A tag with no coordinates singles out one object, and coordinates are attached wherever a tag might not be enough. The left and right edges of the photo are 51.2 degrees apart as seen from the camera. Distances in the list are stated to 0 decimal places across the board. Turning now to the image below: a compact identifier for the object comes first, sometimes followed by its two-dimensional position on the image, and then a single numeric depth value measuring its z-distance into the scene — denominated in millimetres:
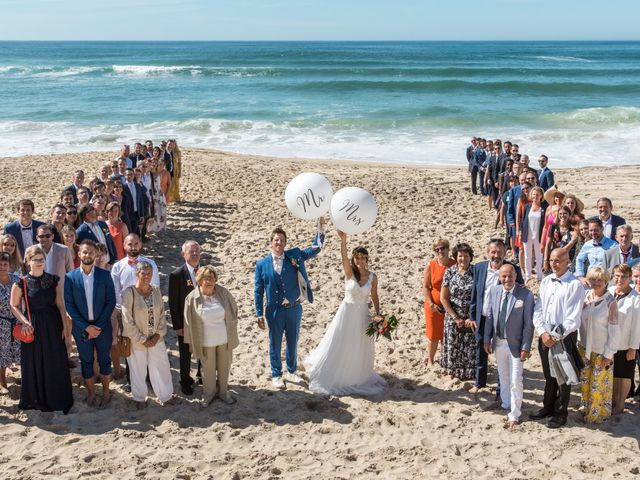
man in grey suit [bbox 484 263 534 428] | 5465
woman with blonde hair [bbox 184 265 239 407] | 5754
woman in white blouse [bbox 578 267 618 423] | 5391
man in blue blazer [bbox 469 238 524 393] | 5777
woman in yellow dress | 13539
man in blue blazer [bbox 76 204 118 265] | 7402
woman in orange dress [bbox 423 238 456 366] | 6398
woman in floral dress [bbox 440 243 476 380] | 6180
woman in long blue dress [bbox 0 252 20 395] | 5773
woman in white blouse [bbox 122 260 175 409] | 5715
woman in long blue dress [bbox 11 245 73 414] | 5664
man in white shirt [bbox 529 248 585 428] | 5320
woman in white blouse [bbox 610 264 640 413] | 5457
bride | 6164
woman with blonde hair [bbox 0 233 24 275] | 5996
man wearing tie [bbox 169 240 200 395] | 6094
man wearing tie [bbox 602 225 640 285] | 6746
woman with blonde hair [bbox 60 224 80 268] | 6914
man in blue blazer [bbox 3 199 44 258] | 7211
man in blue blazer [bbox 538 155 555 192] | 11305
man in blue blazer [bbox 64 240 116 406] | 5711
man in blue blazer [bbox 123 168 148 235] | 10488
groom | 6289
